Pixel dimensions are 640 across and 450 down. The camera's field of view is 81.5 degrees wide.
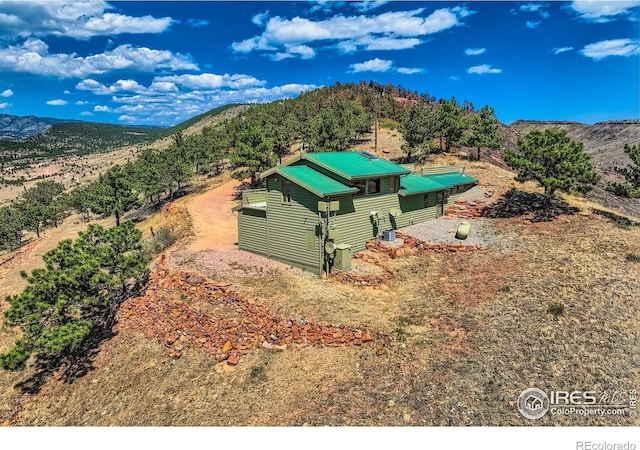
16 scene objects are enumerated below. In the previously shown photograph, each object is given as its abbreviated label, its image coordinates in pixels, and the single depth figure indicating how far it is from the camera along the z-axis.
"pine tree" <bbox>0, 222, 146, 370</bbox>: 13.02
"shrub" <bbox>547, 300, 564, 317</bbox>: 13.62
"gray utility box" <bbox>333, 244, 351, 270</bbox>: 18.14
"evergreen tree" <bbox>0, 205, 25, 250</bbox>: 50.81
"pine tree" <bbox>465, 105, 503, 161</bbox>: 40.84
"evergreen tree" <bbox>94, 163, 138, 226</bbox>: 35.59
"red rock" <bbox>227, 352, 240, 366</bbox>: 12.30
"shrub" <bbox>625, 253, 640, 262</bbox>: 17.24
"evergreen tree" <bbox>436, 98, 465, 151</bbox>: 43.22
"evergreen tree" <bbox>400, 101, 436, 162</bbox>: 41.12
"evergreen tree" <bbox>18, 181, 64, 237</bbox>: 54.81
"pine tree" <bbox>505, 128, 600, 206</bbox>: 23.00
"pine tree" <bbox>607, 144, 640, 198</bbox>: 21.59
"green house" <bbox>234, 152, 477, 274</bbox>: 18.41
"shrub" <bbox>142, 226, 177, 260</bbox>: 25.47
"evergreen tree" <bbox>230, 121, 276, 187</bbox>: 36.44
